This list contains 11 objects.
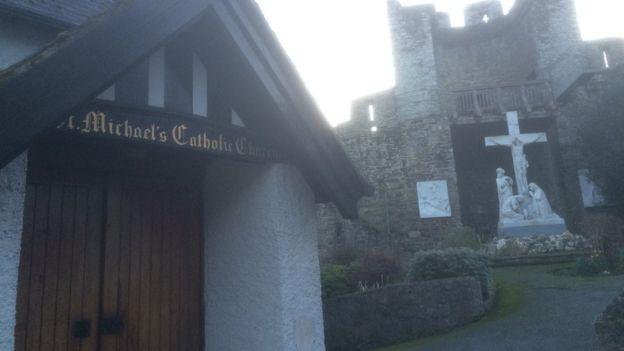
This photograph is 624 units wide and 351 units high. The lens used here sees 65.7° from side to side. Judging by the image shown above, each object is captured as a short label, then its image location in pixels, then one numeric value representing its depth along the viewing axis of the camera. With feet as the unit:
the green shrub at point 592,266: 30.53
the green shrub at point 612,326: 12.50
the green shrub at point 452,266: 25.82
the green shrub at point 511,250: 42.50
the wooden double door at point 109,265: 9.96
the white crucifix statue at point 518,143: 55.67
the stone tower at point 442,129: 67.21
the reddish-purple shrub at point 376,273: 32.96
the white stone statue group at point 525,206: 52.29
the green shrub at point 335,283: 31.24
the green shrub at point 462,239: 52.90
